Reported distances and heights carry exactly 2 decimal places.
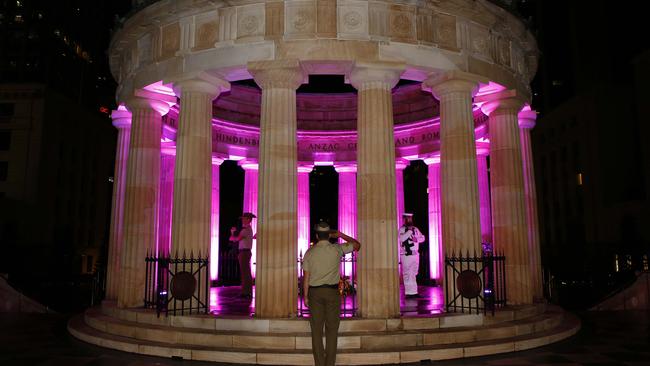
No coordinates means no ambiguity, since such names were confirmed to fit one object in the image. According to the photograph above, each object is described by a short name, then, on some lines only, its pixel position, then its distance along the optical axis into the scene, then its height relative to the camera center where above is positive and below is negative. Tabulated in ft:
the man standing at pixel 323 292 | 32.09 -3.12
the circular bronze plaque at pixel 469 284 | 45.98 -3.73
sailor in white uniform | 64.64 -1.15
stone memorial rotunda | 44.11 +9.21
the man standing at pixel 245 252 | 65.46 -1.02
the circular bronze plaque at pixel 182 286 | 45.62 -3.85
